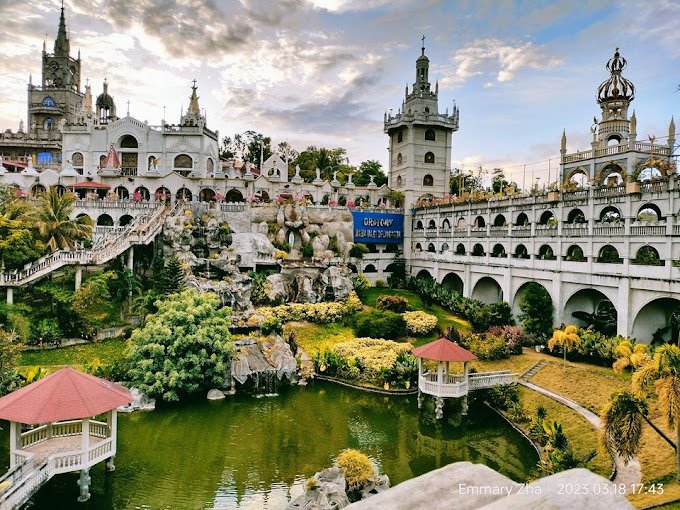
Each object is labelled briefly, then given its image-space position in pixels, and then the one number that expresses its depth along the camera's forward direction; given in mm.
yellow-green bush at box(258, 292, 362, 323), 31250
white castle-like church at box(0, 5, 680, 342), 25406
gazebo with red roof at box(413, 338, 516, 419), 20969
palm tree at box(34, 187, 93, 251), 29278
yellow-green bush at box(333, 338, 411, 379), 25453
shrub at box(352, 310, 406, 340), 30344
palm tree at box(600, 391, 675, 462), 12477
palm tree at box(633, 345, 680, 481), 12211
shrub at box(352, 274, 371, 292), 37719
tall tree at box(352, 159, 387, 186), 61812
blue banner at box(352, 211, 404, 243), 44194
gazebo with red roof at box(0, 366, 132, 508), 13438
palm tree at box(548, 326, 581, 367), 23875
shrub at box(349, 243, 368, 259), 42938
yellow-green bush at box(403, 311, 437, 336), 31281
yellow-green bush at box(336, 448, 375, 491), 14273
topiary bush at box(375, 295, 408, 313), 34406
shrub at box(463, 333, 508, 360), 26047
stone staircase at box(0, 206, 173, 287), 26969
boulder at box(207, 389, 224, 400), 22750
